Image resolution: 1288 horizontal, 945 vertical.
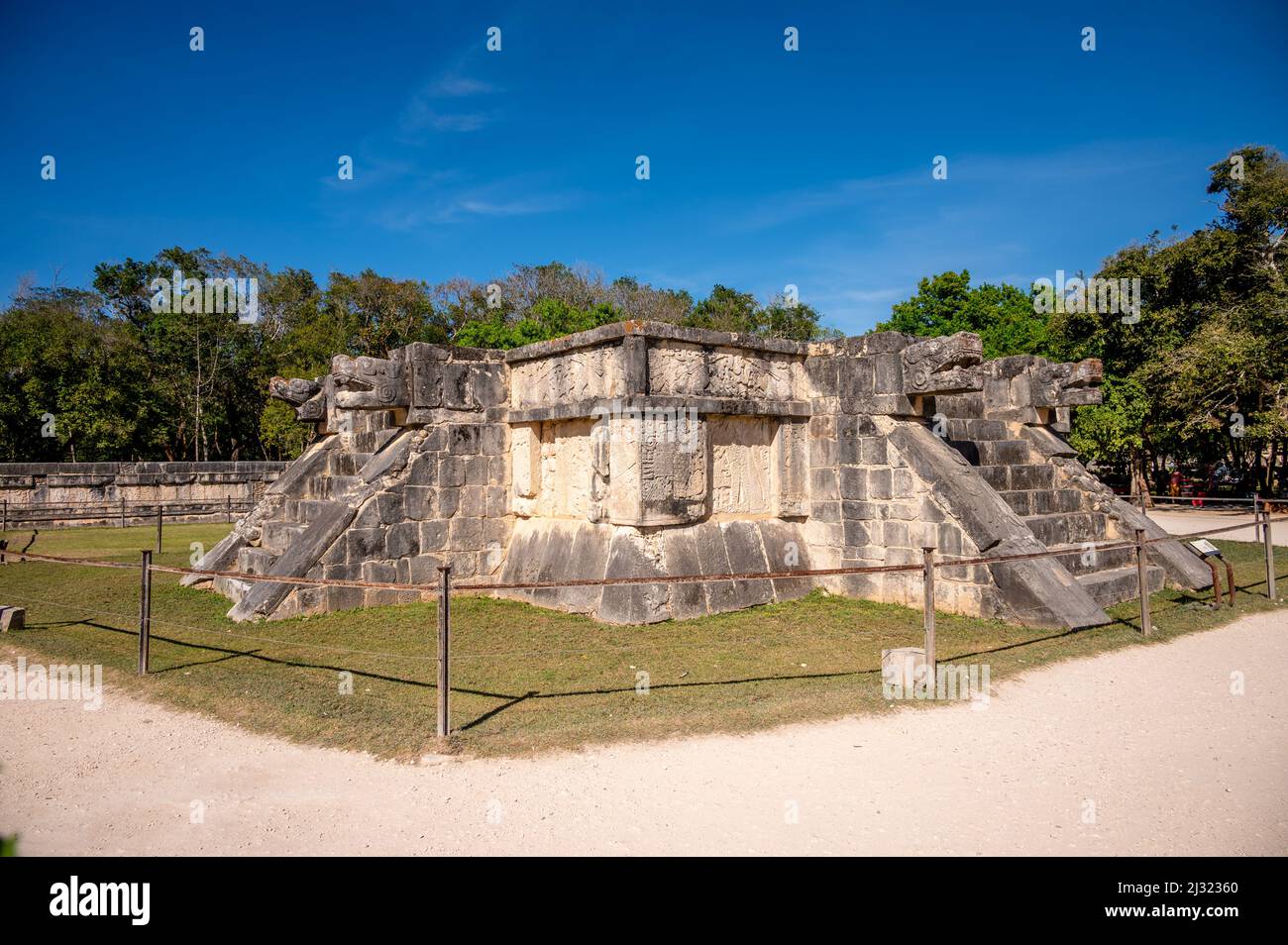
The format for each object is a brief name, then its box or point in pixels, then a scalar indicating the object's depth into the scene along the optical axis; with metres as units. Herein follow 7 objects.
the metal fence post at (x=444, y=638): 4.52
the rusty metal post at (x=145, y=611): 5.89
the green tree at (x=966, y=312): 31.72
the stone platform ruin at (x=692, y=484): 7.59
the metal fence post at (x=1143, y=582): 6.89
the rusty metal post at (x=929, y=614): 5.42
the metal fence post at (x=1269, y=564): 8.52
